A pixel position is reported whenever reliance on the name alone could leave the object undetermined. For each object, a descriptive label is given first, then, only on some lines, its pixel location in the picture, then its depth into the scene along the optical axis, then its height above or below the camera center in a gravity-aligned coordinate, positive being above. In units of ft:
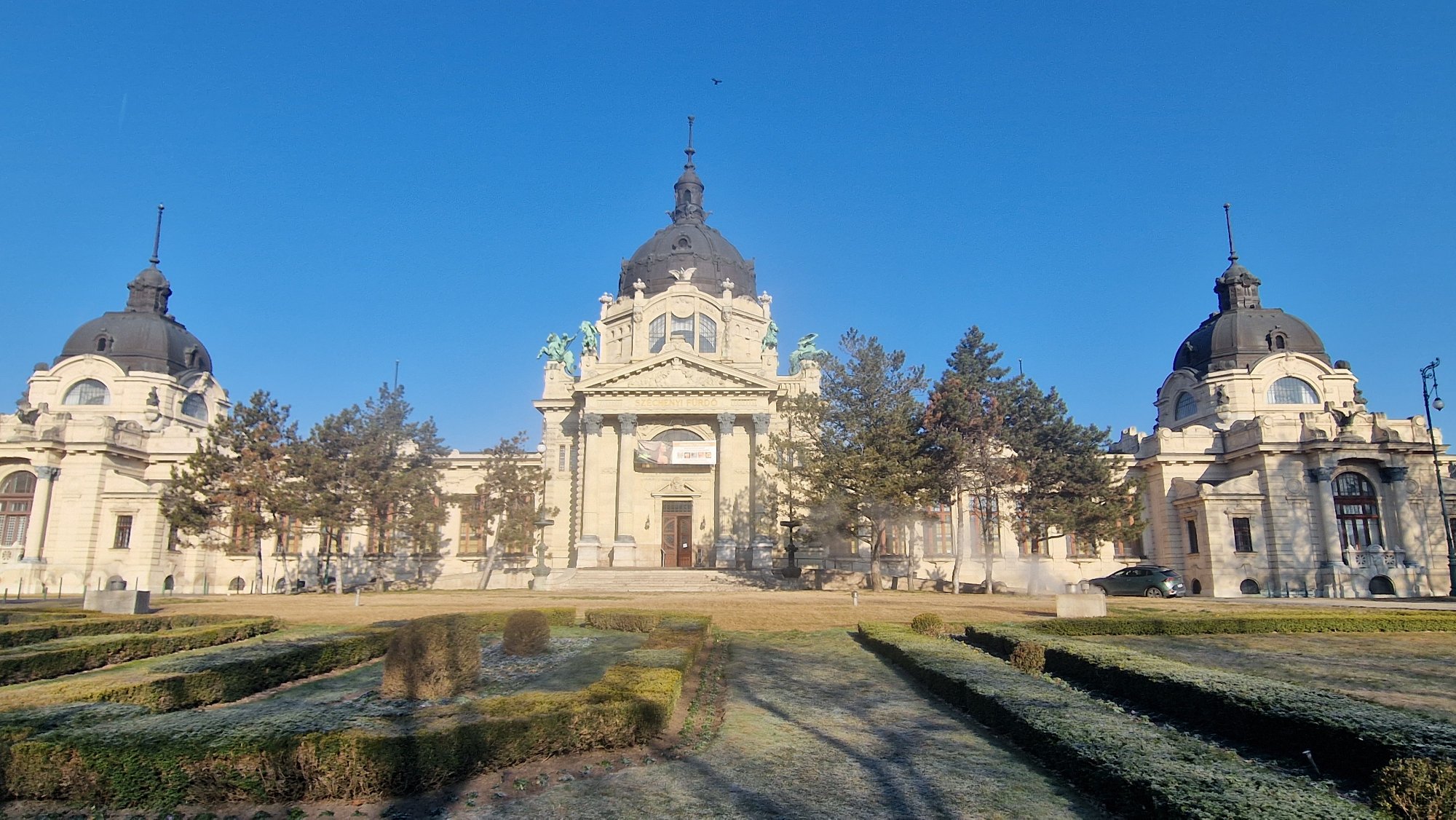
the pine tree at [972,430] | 126.41 +21.65
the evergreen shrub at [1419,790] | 20.31 -4.96
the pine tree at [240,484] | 129.49 +13.66
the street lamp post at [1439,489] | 127.68 +14.27
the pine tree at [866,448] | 117.91 +18.05
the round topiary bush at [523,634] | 54.70 -3.62
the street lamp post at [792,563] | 137.80 +2.12
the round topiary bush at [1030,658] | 46.55 -4.29
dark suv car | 125.59 -0.89
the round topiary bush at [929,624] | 62.34 -3.42
